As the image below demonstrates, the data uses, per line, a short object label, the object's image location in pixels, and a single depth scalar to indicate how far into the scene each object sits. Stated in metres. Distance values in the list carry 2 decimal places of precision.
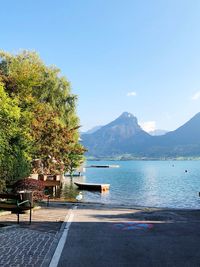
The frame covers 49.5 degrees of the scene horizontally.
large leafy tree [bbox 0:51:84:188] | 15.56
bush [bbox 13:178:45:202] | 12.23
